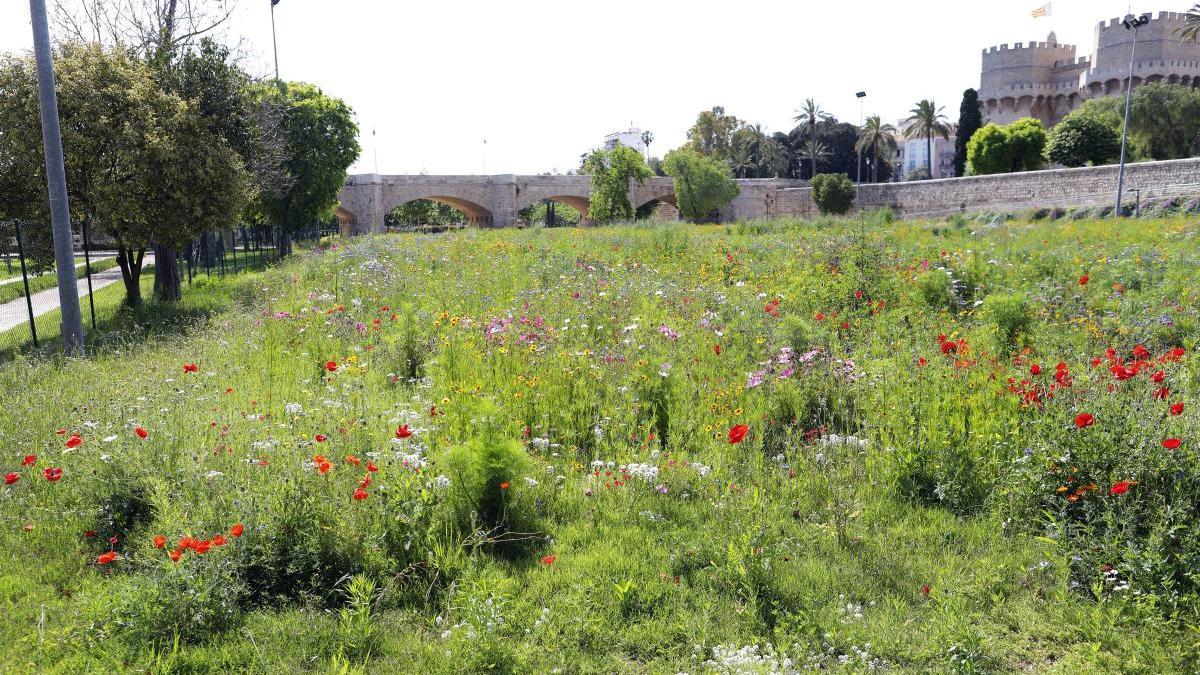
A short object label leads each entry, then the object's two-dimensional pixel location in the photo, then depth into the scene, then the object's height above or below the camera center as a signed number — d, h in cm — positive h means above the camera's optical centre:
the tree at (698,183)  5466 +277
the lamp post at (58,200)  898 +31
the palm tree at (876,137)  6612 +726
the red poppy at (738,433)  456 -123
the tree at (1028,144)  4912 +478
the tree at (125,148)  1188 +124
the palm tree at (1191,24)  4018 +1055
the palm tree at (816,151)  7444 +683
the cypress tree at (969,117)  5881 +774
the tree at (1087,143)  4356 +429
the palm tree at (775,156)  7844 +660
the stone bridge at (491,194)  5016 +199
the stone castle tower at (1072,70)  5538 +1128
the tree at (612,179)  5022 +284
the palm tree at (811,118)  7326 +997
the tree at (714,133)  8119 +925
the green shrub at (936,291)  1035 -93
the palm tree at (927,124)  6669 +843
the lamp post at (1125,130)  3050 +351
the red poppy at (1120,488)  377 -129
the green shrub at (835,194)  5359 +188
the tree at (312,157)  3022 +267
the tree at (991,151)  4978 +444
